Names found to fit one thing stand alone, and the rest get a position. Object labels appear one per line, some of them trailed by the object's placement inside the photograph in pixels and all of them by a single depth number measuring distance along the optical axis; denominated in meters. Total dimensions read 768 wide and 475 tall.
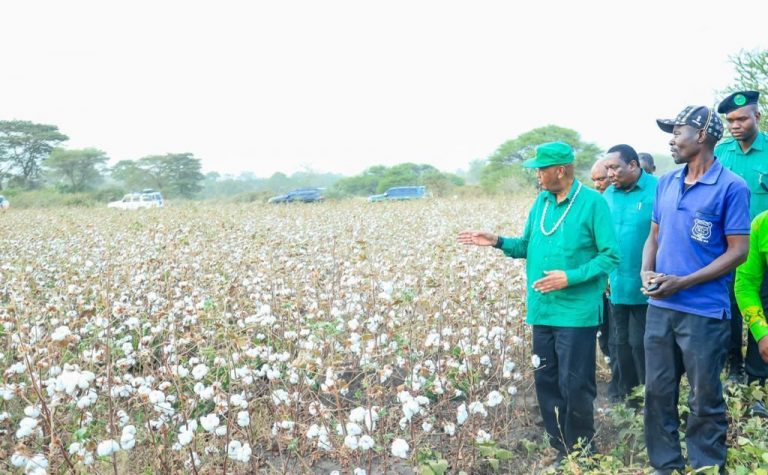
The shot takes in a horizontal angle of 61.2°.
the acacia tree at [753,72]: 9.89
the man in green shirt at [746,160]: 3.76
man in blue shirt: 2.66
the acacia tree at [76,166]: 46.47
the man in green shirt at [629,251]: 3.72
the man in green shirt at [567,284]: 2.99
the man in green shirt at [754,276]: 2.61
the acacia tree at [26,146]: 42.66
